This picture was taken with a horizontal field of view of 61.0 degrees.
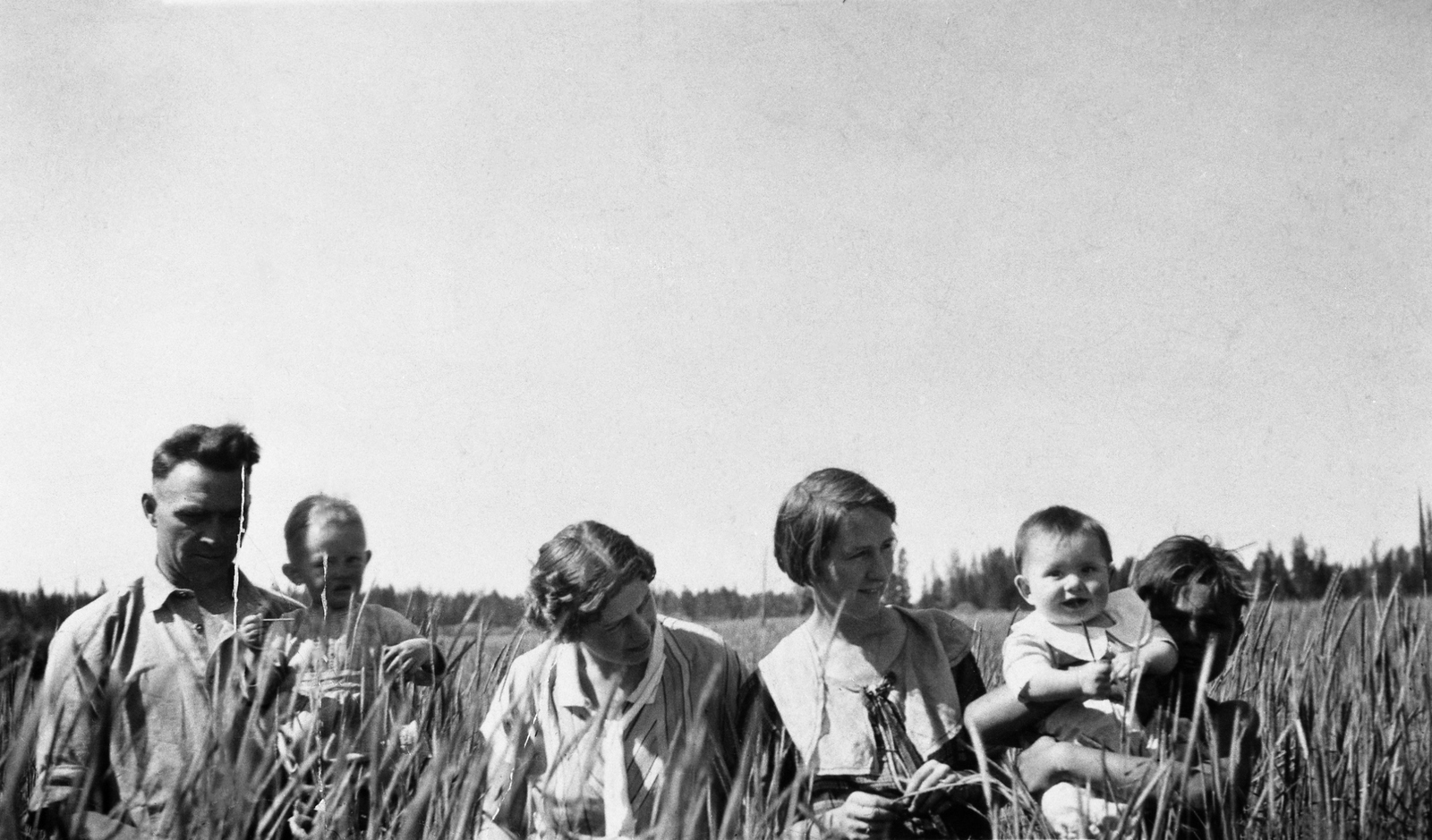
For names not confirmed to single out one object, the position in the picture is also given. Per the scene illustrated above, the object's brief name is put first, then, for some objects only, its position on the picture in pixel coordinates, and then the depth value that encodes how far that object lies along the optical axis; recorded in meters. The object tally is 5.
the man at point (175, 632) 1.96
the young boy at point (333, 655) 1.99
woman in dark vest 2.96
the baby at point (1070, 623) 2.86
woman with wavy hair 2.93
